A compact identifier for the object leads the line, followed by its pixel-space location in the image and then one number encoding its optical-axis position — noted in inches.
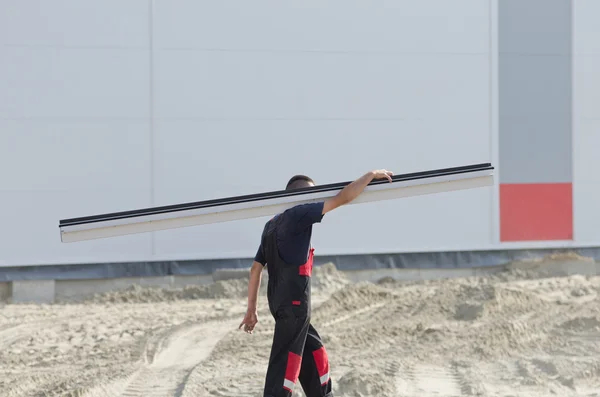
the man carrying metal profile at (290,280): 393.7
